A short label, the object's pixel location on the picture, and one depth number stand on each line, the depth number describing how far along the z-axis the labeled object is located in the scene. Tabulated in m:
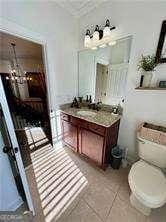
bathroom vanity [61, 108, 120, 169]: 1.60
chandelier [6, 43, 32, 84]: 4.37
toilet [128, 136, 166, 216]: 1.05
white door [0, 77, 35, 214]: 0.85
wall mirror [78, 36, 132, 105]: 1.76
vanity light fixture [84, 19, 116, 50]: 1.70
